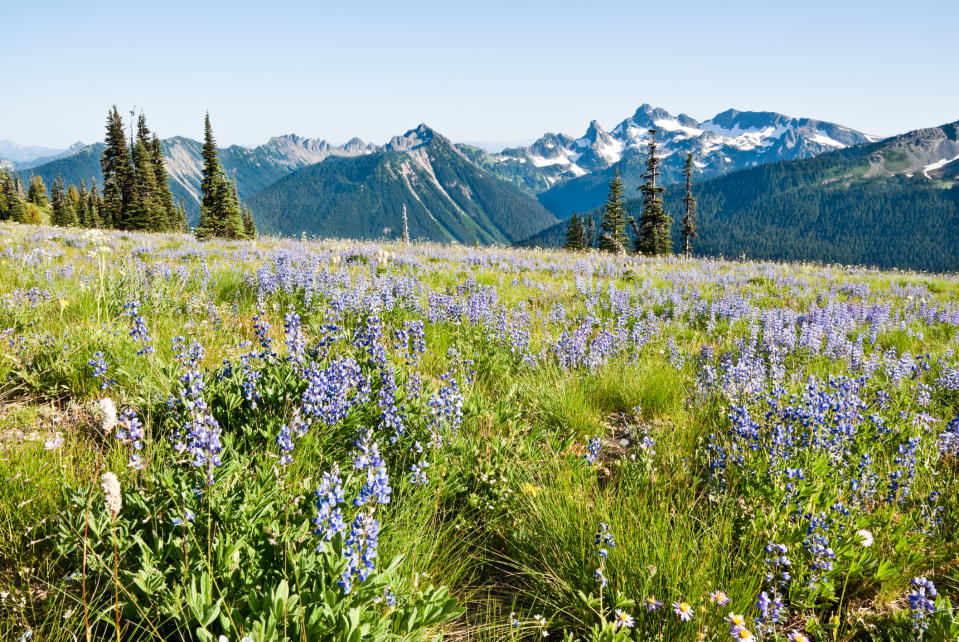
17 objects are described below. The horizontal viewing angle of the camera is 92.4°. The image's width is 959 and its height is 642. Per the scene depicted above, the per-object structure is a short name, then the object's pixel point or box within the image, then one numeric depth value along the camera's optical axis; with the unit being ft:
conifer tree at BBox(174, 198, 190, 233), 189.26
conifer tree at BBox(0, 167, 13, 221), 257.34
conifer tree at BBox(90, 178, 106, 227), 225.02
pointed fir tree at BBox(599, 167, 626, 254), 177.06
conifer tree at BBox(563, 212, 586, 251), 205.87
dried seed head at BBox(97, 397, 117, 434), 5.42
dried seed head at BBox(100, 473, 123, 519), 5.24
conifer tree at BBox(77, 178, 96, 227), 261.50
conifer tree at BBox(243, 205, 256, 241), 236.14
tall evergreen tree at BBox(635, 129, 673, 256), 162.91
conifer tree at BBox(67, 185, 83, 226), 260.81
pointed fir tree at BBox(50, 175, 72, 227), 265.13
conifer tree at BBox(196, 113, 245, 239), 148.25
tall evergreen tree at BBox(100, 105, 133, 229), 172.96
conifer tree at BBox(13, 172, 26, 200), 309.83
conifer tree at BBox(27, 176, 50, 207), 317.01
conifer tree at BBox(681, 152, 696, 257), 175.11
